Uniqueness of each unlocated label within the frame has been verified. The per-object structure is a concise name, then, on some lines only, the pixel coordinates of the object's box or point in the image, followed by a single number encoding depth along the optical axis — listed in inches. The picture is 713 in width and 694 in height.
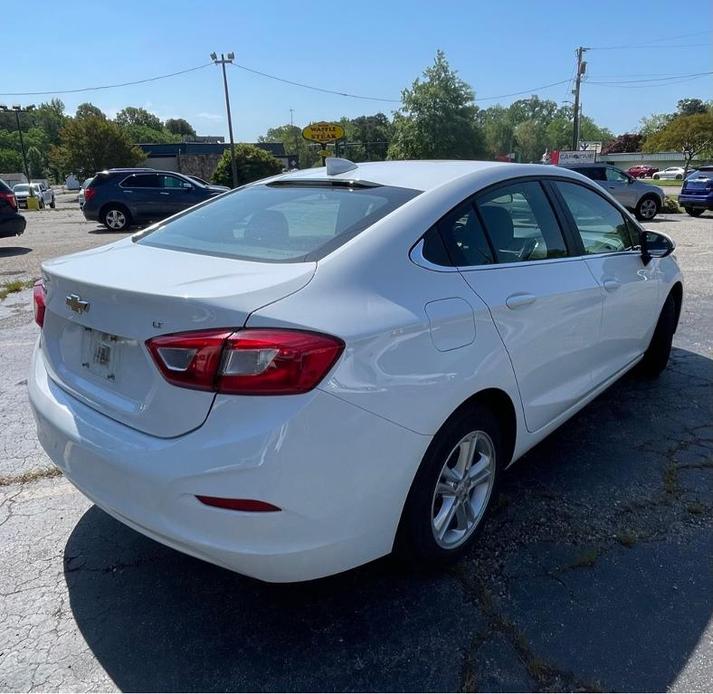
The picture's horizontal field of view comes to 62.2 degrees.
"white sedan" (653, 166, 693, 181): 2252.7
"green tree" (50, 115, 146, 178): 1804.9
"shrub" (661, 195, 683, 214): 796.0
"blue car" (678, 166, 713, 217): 711.7
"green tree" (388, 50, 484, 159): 2230.6
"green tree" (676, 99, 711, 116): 3856.8
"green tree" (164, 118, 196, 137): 5814.0
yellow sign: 1173.7
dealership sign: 1312.7
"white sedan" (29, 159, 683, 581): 69.9
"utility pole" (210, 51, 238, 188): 1652.3
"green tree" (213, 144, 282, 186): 1507.1
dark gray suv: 653.9
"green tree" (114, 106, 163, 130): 5187.0
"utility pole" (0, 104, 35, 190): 2187.5
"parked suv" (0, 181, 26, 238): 475.8
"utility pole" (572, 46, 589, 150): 1703.5
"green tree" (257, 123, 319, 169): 3390.7
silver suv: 665.0
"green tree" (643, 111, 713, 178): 1883.7
